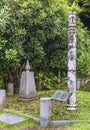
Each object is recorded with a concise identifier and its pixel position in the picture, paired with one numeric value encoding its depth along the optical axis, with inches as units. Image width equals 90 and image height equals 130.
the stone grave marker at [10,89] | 162.2
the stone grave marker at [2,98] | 126.1
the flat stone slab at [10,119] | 106.2
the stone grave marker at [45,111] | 101.4
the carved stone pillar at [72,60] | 120.6
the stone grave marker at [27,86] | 142.6
